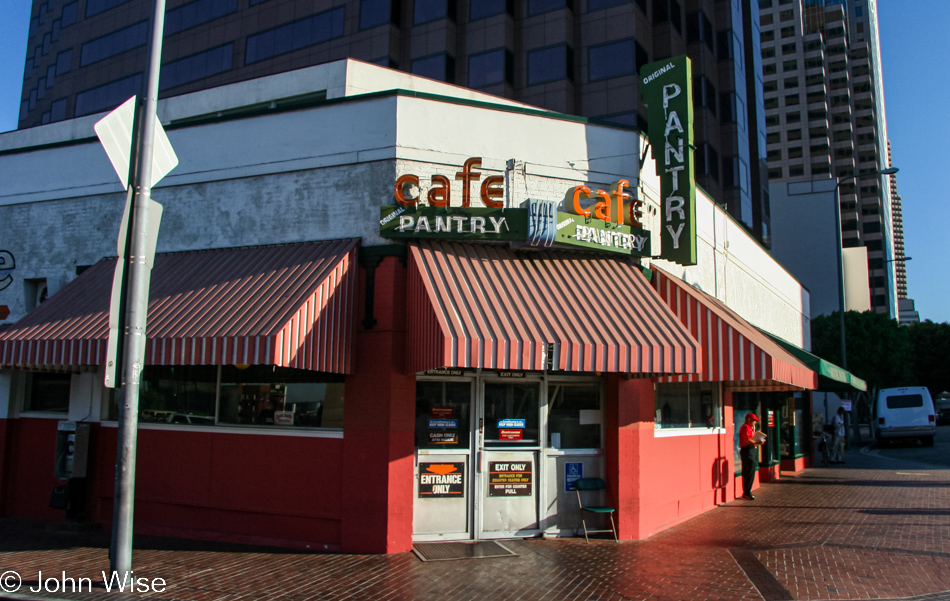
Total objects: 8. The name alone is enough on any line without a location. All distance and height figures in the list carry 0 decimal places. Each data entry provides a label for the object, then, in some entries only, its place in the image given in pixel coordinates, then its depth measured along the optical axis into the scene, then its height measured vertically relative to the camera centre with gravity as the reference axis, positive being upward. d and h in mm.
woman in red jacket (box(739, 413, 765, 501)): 14008 -1203
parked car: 28094 -980
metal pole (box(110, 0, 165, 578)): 7086 +658
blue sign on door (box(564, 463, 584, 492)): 9906 -1226
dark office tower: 31500 +16506
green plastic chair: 9734 -1365
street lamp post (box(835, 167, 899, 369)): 23223 +4327
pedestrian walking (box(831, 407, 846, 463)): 22278 -1701
